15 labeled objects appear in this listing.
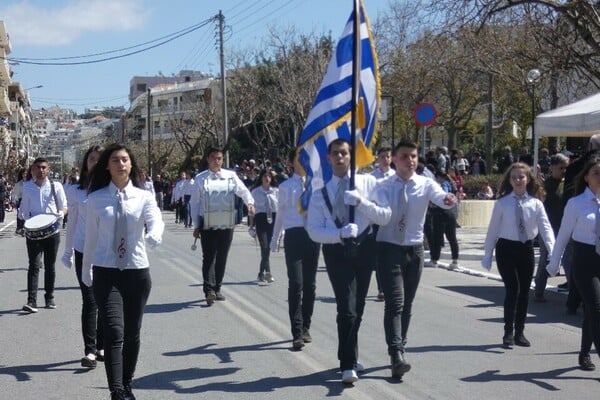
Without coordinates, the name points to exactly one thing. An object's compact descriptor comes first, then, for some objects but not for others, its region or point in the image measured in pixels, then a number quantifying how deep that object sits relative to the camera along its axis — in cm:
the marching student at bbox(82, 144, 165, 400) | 622
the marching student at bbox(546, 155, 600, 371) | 719
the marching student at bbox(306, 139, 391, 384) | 695
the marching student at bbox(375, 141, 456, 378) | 720
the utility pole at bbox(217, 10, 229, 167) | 4153
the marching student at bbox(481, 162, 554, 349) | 860
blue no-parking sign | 1888
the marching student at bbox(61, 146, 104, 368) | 776
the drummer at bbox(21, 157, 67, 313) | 1075
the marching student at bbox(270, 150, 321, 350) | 830
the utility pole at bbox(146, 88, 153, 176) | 6201
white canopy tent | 1424
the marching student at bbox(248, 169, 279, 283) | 1373
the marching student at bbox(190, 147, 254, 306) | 1105
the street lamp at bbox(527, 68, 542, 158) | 2167
